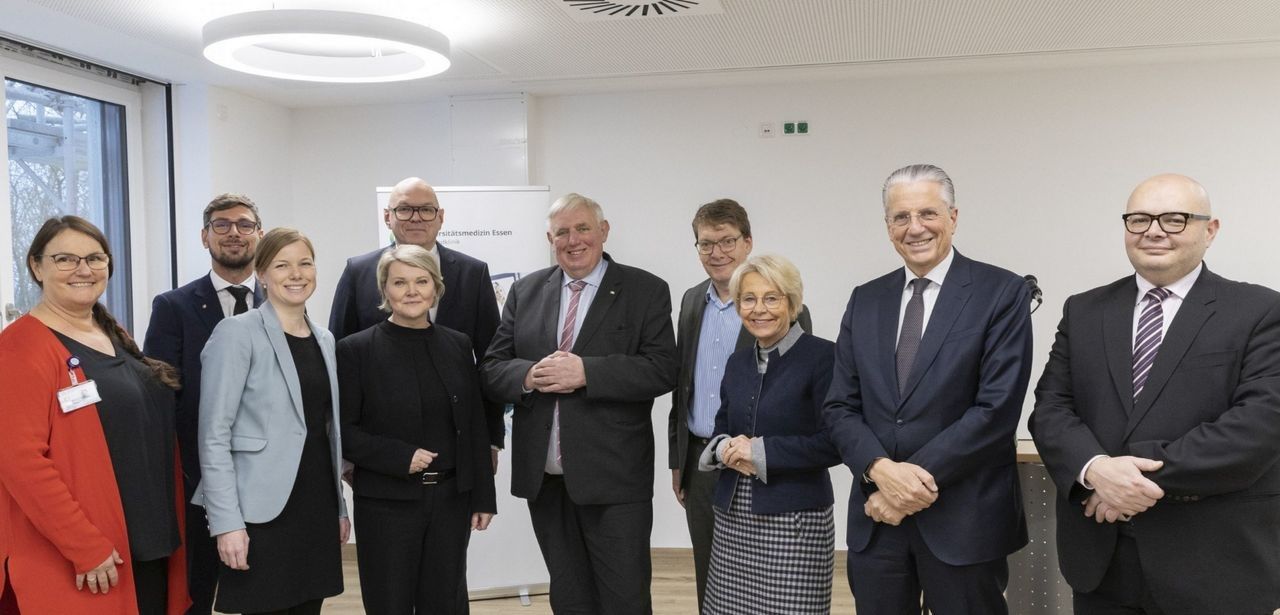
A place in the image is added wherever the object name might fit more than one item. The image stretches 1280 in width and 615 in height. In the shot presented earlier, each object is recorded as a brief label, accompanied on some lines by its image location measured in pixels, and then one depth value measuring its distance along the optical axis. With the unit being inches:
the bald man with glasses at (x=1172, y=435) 88.4
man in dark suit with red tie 125.3
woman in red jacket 95.0
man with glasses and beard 125.6
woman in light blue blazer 106.3
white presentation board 203.9
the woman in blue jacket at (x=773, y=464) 107.6
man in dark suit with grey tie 95.9
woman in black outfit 117.6
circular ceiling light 139.8
